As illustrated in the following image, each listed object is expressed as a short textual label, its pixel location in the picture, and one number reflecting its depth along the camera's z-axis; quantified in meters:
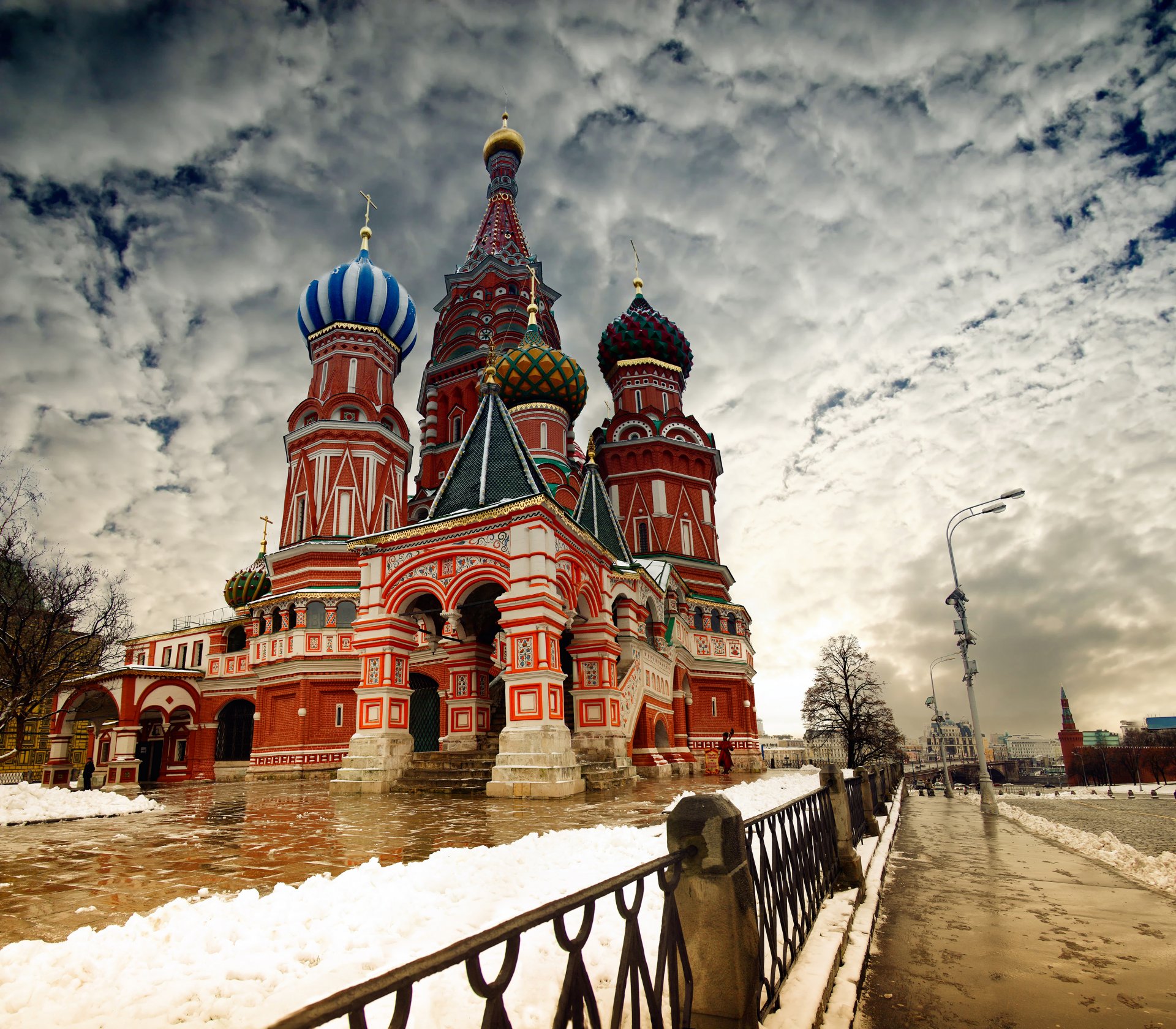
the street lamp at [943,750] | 32.78
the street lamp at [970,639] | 19.03
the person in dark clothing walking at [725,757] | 21.92
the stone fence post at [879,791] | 12.48
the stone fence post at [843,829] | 5.95
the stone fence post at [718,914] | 2.78
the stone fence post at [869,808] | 9.23
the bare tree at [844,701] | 38.12
